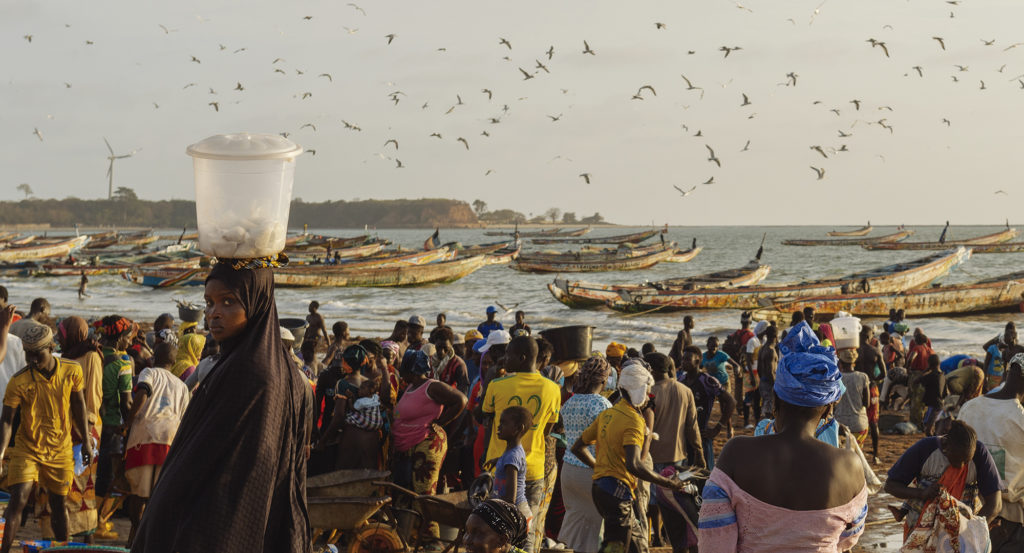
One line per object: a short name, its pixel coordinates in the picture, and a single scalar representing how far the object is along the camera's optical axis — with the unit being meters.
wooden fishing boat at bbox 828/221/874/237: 139.00
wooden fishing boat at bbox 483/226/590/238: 149.50
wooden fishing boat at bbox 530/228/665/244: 92.19
